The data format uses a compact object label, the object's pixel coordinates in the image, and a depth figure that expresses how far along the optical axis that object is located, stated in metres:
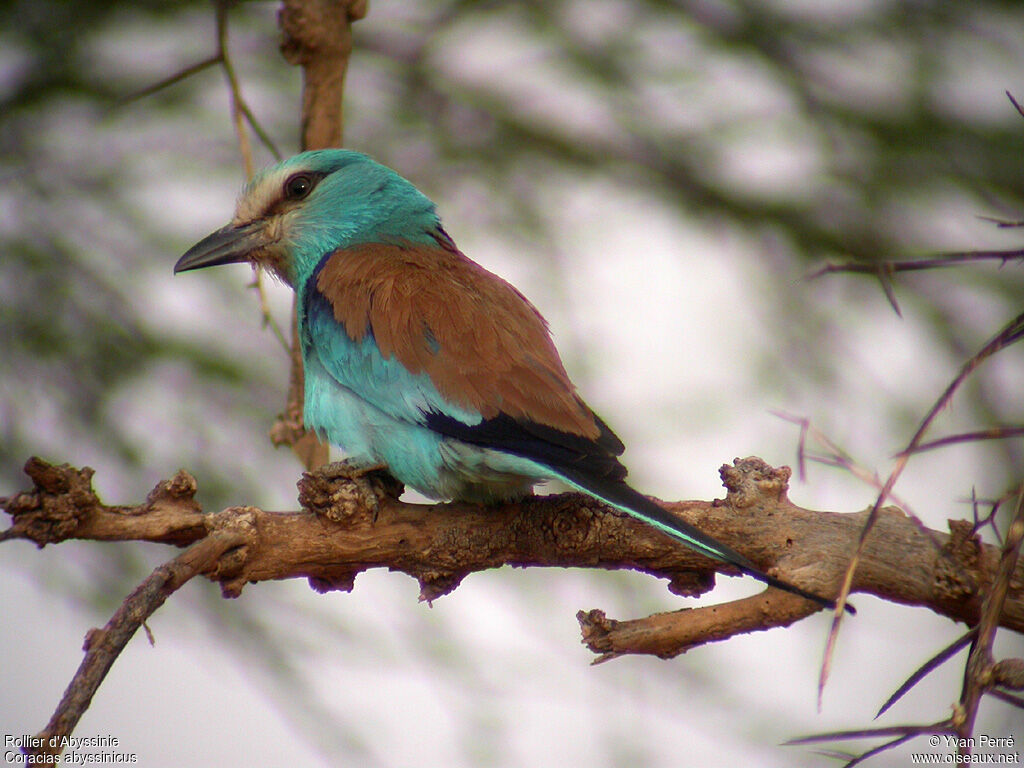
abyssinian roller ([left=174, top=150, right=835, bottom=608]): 5.81
